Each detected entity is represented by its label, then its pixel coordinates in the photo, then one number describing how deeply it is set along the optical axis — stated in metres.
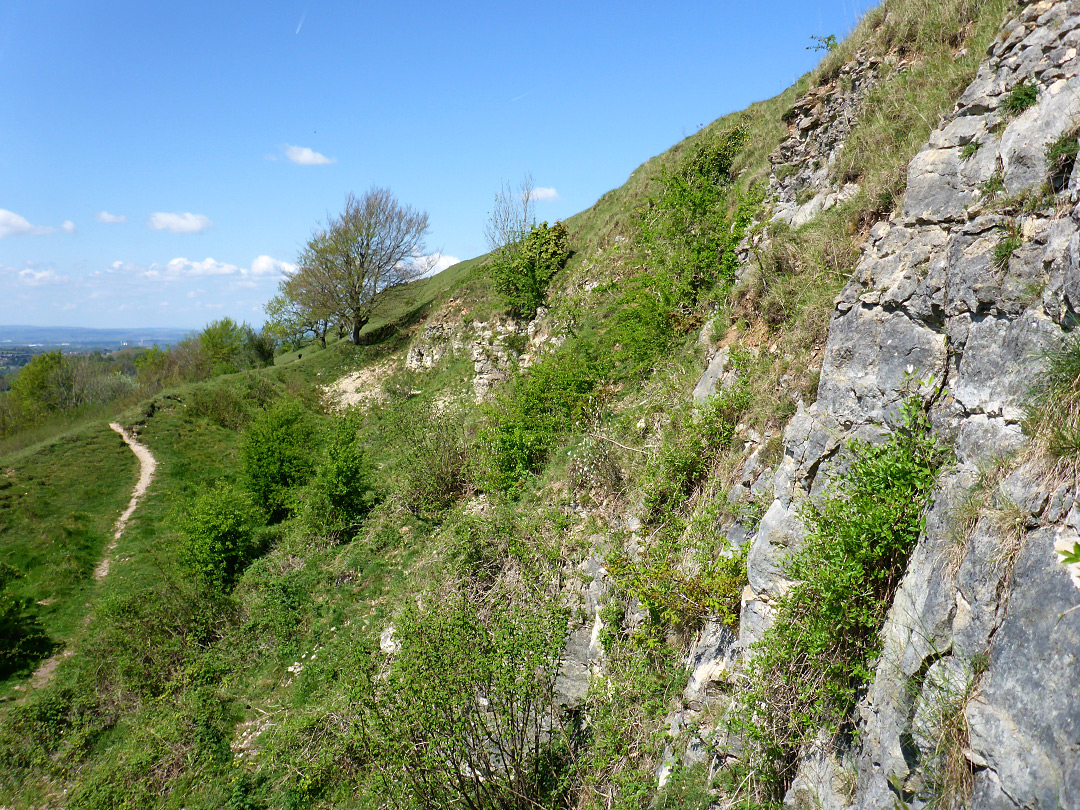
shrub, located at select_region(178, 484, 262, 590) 15.24
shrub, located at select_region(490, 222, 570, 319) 23.70
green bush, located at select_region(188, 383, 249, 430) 29.98
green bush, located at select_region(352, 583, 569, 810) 5.86
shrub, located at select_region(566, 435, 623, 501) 9.02
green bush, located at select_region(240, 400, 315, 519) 19.64
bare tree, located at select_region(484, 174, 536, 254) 25.28
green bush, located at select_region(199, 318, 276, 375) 45.59
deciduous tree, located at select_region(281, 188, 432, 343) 36.81
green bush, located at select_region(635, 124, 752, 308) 10.83
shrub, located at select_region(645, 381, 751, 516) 7.11
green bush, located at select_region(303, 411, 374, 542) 15.70
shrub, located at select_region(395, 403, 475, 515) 14.11
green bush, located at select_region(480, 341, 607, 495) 12.09
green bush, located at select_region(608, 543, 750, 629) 5.52
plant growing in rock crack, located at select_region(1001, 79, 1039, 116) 4.57
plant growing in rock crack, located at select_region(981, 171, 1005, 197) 4.41
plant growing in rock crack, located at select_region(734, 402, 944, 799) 4.03
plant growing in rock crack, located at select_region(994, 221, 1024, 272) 3.96
